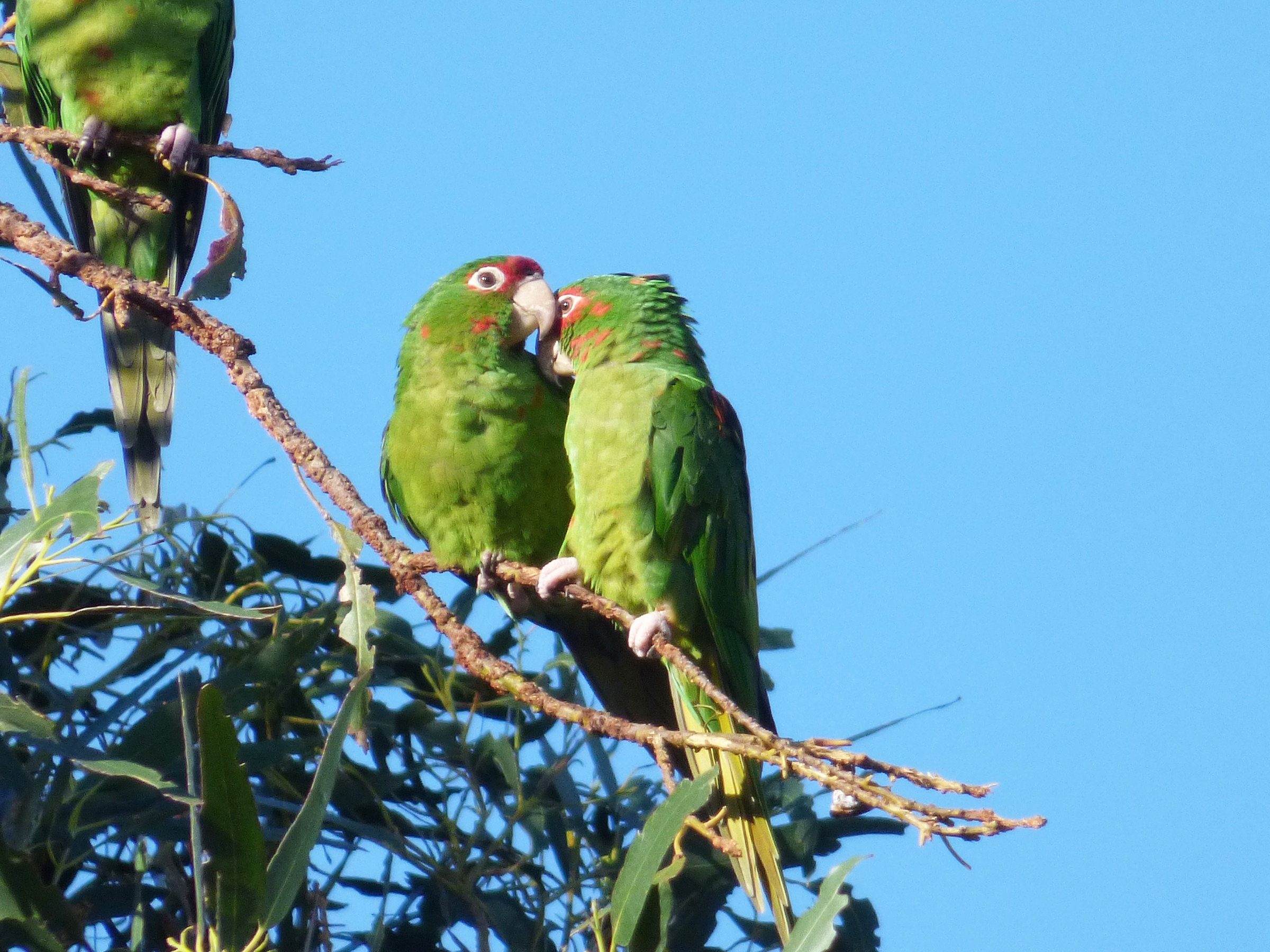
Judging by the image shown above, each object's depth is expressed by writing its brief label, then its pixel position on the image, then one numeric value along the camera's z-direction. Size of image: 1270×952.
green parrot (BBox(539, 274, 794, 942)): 9.63
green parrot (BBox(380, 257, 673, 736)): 9.66
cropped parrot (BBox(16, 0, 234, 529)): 9.64
